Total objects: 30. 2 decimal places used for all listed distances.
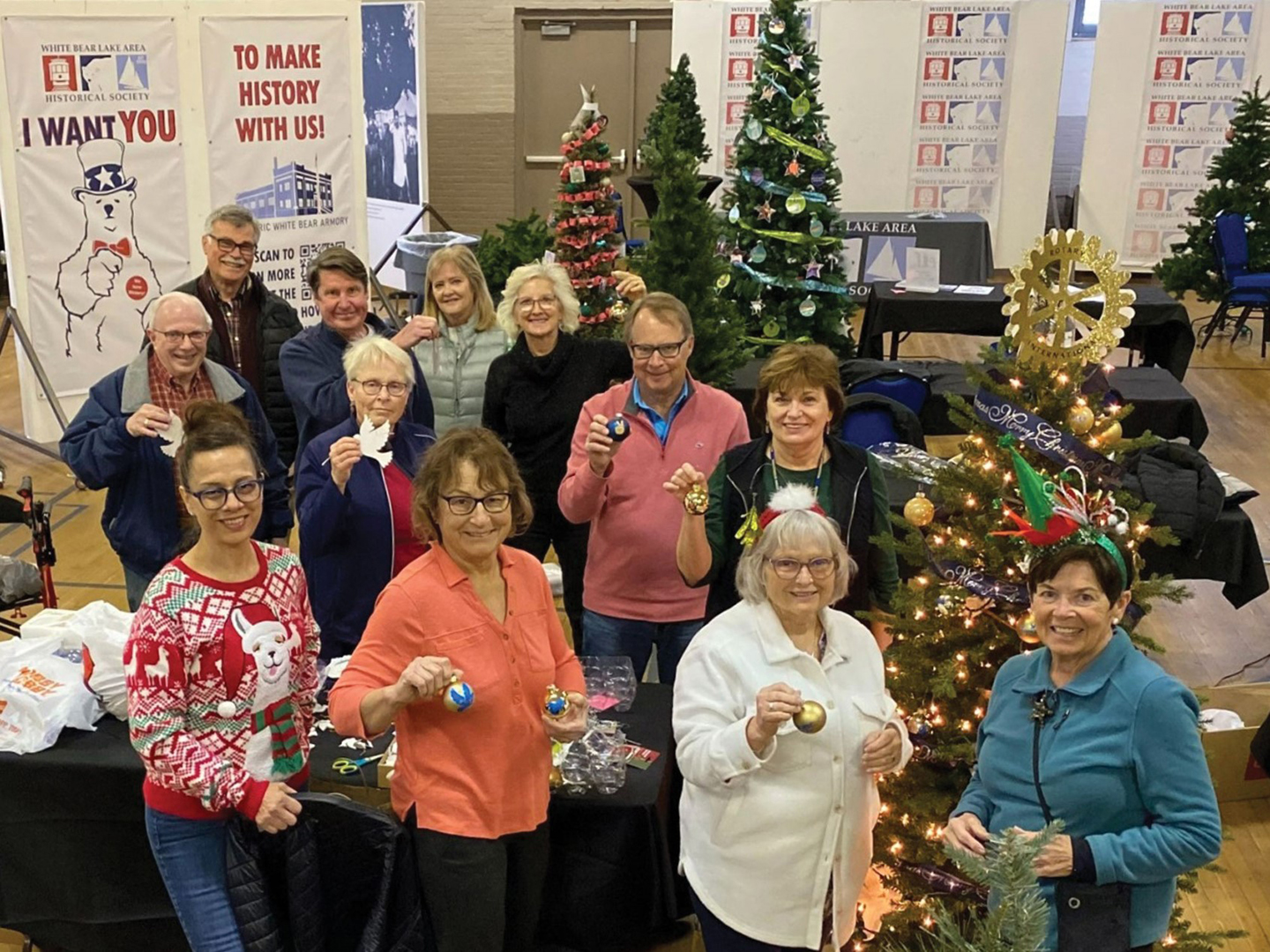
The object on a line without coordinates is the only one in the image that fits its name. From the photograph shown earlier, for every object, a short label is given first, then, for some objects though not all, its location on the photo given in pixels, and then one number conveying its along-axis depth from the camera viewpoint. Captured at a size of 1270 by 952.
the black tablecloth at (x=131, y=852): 2.97
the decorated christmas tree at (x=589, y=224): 5.83
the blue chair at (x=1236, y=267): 9.48
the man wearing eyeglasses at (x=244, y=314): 4.38
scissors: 2.94
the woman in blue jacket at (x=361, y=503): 3.20
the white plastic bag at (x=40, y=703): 3.02
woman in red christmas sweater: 2.35
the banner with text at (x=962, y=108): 11.52
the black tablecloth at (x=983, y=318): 8.09
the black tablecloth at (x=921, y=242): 9.23
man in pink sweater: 3.27
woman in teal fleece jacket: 2.07
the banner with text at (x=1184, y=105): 11.33
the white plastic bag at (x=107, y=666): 3.10
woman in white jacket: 2.35
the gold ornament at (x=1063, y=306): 2.82
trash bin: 8.12
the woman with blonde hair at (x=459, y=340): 4.08
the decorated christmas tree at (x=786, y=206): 6.98
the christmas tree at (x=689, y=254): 5.12
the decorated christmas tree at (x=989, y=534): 2.71
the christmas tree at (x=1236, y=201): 9.72
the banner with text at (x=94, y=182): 6.57
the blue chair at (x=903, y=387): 6.41
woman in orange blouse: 2.40
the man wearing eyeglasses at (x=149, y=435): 3.55
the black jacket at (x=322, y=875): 2.46
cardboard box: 3.99
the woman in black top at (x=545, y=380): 3.78
